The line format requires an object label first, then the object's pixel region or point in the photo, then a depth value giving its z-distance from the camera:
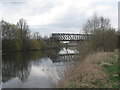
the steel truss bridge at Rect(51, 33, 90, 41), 33.08
